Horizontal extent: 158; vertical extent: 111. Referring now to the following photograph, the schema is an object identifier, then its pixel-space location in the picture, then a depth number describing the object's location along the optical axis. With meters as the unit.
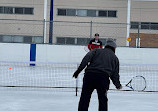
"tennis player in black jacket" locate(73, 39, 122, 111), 10.66
